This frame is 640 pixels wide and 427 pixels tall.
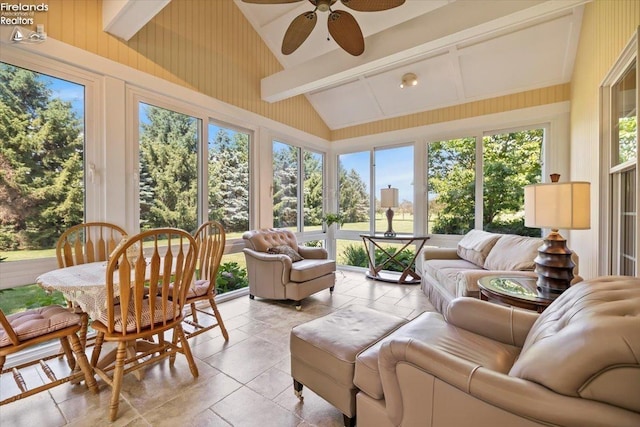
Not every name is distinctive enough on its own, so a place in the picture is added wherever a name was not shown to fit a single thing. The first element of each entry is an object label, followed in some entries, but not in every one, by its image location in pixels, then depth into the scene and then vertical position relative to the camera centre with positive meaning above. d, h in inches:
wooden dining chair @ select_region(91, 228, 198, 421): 63.1 -24.8
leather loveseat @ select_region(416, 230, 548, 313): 98.6 -22.1
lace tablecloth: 63.9 -17.0
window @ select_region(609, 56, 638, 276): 78.3 +12.0
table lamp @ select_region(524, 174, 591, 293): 69.8 -2.0
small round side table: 70.4 -22.1
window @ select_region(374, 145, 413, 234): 190.4 +21.6
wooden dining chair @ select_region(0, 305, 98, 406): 59.9 -27.7
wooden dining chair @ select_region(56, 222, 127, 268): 87.4 -10.0
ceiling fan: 84.5 +62.5
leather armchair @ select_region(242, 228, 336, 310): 132.3 -29.3
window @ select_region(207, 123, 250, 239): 145.3 +18.4
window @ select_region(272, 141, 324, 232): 184.1 +16.9
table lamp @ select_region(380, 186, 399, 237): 182.2 +8.6
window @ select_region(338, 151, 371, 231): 212.2 +17.3
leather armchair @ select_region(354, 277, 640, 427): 28.9 -21.3
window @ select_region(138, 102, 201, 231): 117.4 +19.8
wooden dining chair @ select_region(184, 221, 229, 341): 96.7 -21.9
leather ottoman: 56.8 -29.8
